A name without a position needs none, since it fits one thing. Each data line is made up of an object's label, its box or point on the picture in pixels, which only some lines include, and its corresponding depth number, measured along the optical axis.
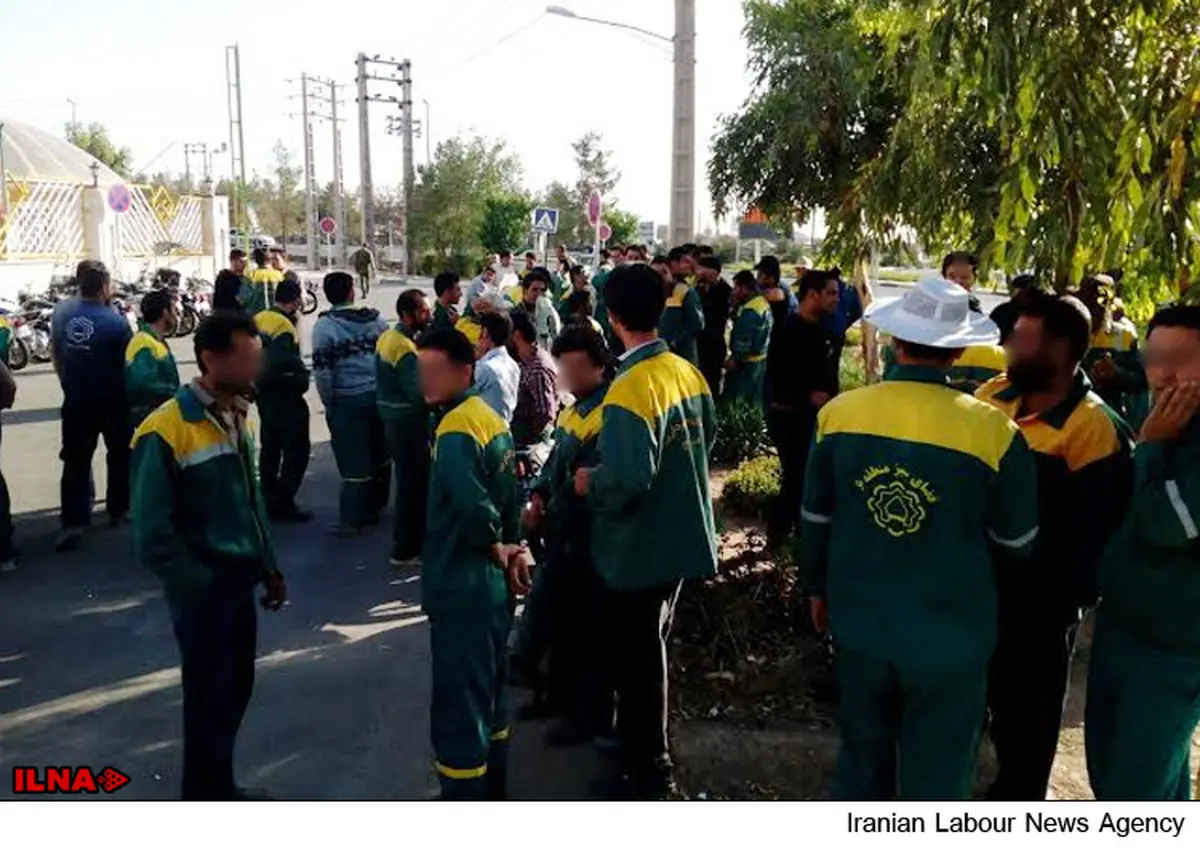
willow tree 10.98
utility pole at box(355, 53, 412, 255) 48.97
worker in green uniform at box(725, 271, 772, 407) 9.41
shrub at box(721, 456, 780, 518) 7.69
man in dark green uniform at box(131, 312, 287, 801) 3.54
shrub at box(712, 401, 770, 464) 9.47
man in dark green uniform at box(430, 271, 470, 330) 8.31
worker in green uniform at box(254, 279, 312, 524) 7.68
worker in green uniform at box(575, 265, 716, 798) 3.66
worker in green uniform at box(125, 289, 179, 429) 6.90
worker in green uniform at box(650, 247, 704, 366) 9.76
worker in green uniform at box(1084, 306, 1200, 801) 2.95
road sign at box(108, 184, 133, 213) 22.67
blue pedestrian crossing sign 17.42
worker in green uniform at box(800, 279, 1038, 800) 2.89
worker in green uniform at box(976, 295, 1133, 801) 3.26
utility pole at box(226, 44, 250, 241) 40.97
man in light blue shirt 5.63
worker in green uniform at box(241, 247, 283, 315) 11.91
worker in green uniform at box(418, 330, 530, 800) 3.60
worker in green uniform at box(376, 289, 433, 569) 6.83
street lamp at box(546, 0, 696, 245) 13.27
